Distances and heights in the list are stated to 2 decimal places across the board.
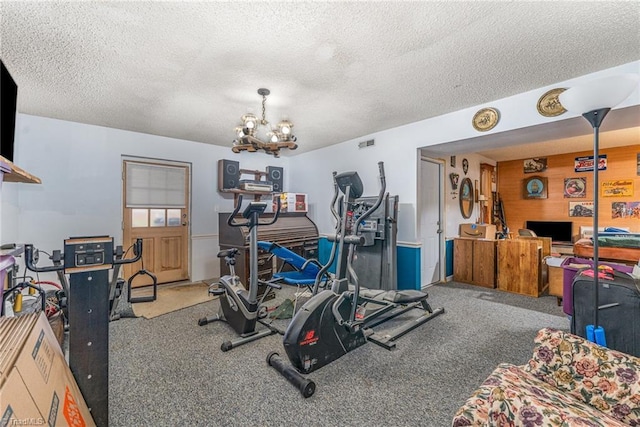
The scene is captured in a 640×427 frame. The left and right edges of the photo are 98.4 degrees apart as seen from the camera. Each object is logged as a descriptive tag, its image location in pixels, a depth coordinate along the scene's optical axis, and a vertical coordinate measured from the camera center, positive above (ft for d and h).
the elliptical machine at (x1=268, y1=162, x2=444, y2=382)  6.93 -3.02
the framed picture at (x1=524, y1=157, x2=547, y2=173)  20.22 +3.69
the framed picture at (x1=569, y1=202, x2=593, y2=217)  18.34 +0.37
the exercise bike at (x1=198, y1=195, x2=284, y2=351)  8.78 -2.83
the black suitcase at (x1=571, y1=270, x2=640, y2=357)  6.45 -2.32
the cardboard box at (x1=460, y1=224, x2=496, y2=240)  15.89 -0.96
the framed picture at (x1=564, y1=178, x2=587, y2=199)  18.64 +1.85
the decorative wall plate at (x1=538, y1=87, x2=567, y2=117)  9.09 +3.71
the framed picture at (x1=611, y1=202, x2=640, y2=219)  16.67 +0.26
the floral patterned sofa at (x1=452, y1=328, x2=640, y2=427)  2.80 -2.27
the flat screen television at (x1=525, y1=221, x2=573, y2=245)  18.95 -1.08
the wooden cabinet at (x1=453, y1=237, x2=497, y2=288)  14.90 -2.63
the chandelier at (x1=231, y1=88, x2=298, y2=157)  9.20 +2.77
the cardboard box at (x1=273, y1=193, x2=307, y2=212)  16.51 +0.80
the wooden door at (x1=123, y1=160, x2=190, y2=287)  14.47 -0.31
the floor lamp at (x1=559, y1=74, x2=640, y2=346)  5.30 +2.37
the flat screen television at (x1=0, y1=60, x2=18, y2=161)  5.13 +1.97
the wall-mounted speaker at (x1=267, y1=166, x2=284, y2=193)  18.94 +2.68
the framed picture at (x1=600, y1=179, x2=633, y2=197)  16.90 +1.62
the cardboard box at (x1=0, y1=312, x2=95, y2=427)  2.61 -1.81
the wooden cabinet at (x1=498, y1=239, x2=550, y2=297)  13.46 -2.61
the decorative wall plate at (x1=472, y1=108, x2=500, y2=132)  10.59 +3.75
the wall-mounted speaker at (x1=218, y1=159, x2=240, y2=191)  16.60 +2.50
